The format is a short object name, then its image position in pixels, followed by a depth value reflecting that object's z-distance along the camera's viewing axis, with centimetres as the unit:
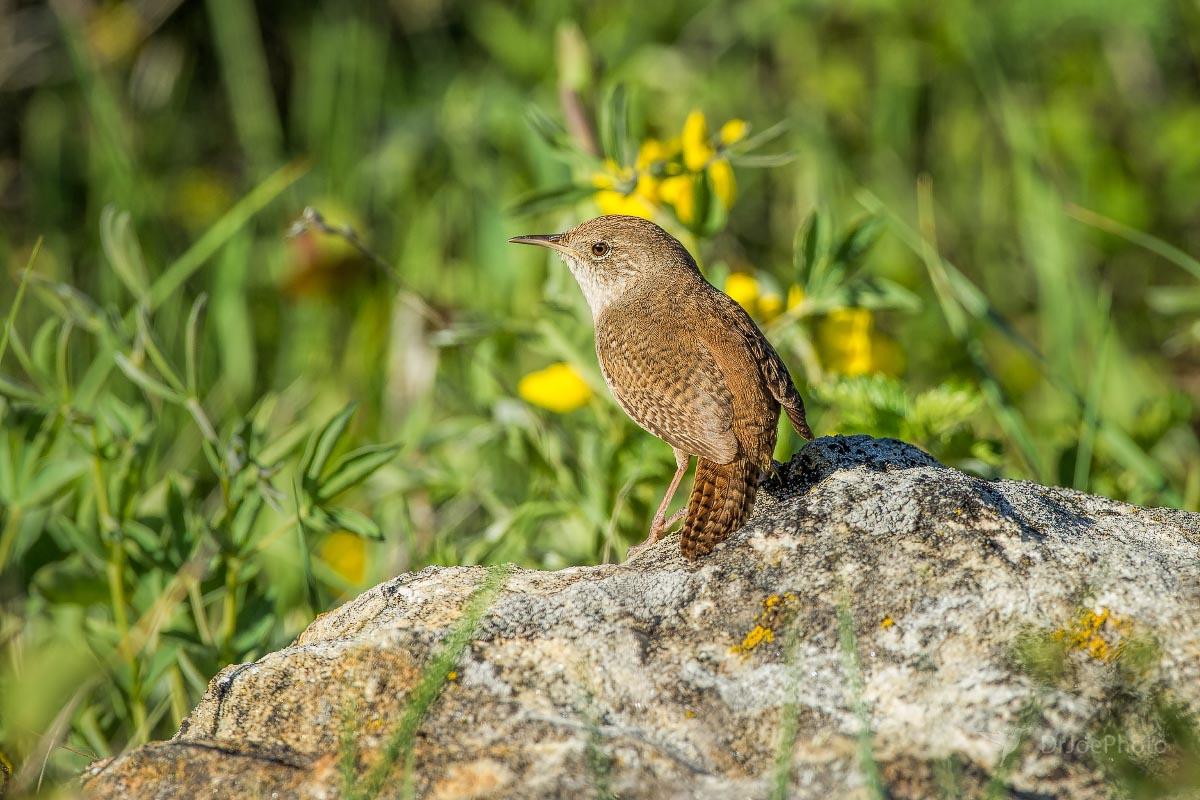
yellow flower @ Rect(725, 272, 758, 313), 851
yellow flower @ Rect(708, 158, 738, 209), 877
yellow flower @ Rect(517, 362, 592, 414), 840
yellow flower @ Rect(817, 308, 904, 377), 915
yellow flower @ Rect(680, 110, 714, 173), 837
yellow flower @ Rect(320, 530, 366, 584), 991
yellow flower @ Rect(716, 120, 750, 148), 839
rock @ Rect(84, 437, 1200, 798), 439
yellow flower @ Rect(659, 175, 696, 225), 885
